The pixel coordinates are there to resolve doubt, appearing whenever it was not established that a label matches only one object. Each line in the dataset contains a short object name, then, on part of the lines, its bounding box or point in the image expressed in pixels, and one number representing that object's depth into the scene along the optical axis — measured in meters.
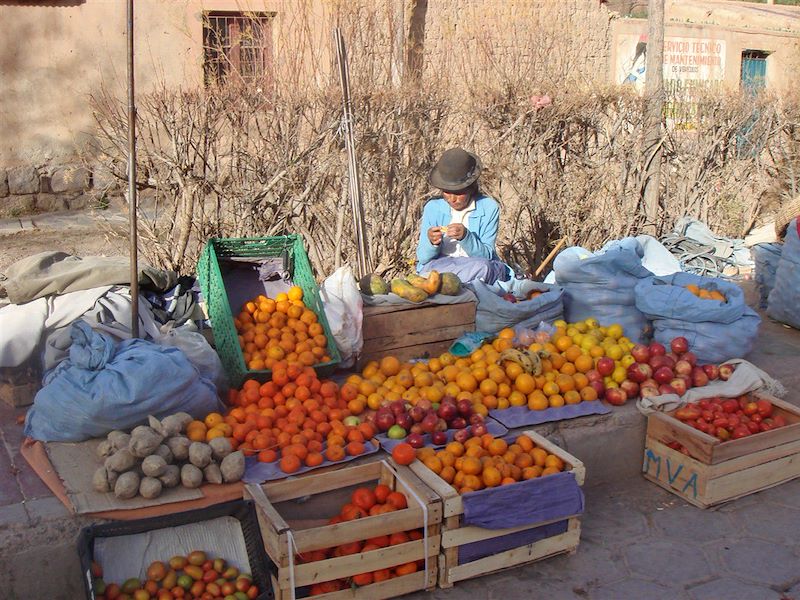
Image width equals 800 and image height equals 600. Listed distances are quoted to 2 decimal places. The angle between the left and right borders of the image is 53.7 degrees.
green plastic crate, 4.55
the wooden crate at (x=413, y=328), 4.99
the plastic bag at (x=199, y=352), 4.43
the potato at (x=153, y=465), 3.38
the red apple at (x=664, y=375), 4.68
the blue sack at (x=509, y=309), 5.25
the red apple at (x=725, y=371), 4.85
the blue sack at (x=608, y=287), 5.44
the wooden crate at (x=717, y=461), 4.09
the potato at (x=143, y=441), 3.43
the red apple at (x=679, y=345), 4.95
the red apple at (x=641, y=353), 4.84
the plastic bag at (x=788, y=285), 6.27
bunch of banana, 4.63
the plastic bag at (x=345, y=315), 4.77
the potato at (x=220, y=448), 3.60
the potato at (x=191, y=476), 3.45
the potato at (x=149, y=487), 3.33
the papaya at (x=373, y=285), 5.20
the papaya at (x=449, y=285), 5.19
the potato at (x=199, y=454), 3.50
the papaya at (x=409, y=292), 5.01
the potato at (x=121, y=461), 3.37
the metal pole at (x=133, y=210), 3.89
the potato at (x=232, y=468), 3.52
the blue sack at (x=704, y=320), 5.10
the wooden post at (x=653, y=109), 8.41
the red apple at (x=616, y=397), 4.55
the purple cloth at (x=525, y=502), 3.40
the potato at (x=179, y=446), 3.54
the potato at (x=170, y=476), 3.42
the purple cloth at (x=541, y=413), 4.30
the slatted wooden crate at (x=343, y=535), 3.11
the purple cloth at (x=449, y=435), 3.91
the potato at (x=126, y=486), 3.31
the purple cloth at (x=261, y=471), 3.58
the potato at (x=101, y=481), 3.37
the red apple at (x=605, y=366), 4.70
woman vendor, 5.71
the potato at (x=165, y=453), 3.49
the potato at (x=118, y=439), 3.50
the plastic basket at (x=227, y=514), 3.13
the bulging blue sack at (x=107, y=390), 3.69
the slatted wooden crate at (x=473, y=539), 3.39
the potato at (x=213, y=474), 3.50
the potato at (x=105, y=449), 3.53
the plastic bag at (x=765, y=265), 6.95
